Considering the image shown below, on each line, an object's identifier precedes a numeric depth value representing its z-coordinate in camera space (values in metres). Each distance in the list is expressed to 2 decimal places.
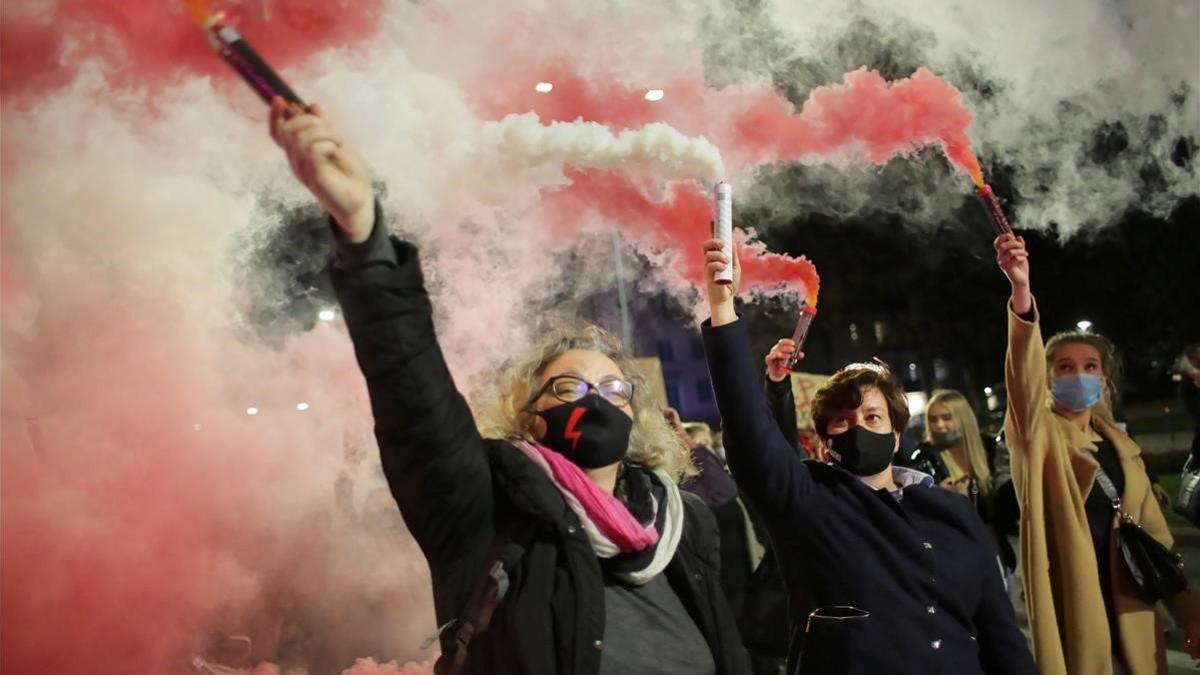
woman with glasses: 1.81
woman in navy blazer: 2.53
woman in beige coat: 3.42
